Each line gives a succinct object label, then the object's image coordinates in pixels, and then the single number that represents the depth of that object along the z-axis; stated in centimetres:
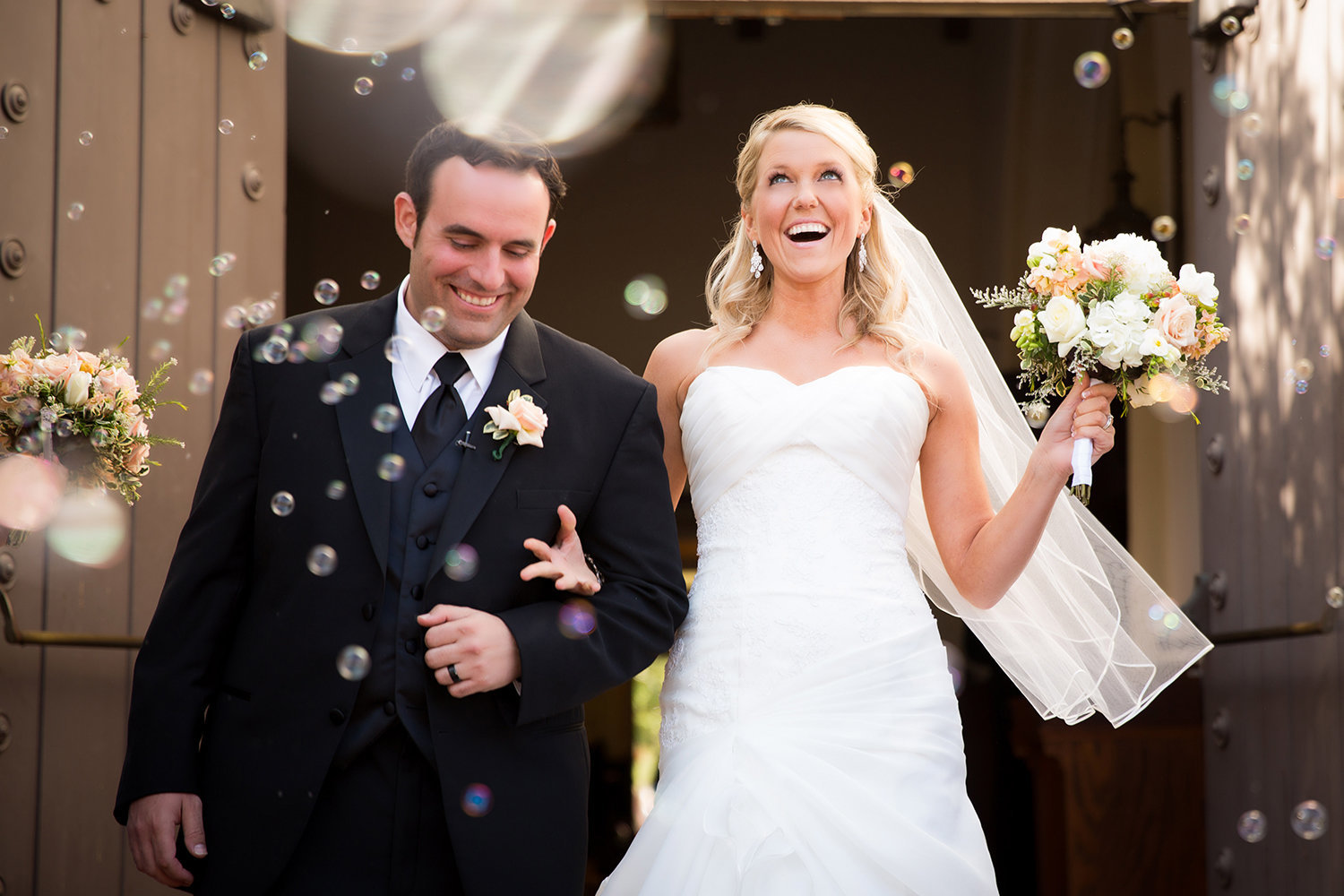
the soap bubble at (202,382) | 406
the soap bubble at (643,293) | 675
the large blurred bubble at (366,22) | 557
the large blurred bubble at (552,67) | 682
